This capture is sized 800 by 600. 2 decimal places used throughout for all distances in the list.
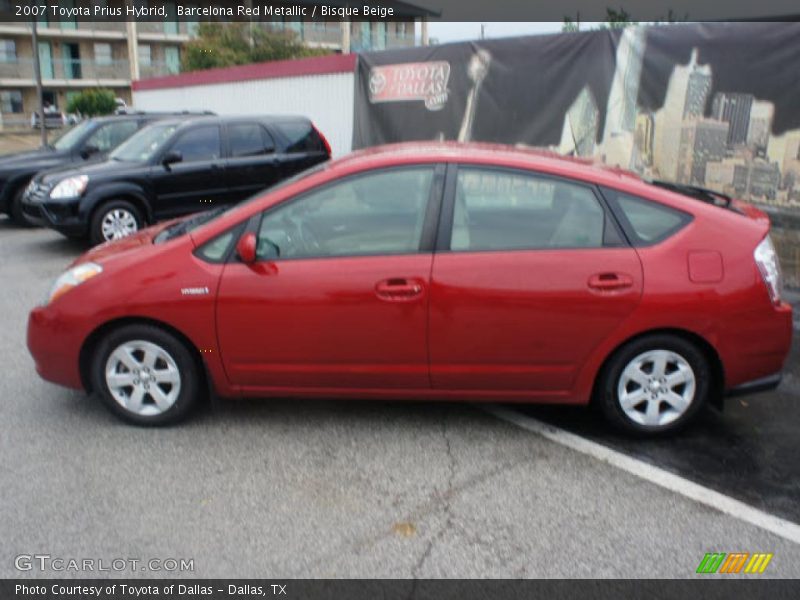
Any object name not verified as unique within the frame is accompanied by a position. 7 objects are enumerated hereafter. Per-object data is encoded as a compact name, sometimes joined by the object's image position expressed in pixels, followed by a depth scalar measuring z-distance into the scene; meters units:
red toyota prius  3.63
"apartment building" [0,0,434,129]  43.62
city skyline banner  6.49
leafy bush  36.56
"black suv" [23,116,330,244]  8.54
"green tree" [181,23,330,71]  29.91
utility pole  18.86
